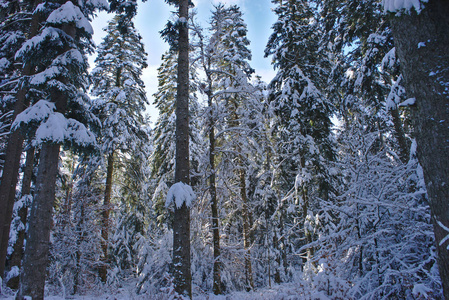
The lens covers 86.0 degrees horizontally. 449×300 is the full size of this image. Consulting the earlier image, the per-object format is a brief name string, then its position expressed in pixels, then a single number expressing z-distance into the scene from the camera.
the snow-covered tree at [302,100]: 11.77
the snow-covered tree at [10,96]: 9.62
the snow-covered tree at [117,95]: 14.16
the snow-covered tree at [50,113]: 6.64
